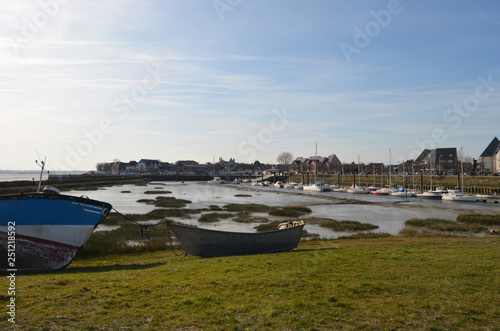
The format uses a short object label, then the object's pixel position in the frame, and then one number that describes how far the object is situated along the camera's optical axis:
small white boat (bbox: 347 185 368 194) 93.25
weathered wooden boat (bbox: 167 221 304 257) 18.39
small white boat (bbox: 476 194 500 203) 66.07
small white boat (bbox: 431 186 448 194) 76.69
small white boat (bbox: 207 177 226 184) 163.59
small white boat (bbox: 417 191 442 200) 73.25
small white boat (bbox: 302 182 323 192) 103.47
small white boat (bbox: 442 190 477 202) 66.31
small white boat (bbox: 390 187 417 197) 80.25
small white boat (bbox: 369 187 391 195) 87.33
